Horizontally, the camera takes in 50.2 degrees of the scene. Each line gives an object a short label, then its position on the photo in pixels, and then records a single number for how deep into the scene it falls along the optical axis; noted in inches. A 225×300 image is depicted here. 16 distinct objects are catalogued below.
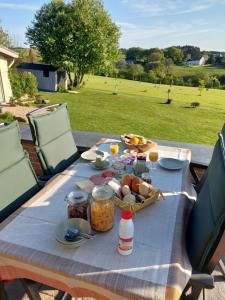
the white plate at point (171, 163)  93.8
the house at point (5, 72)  474.9
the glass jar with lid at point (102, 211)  56.8
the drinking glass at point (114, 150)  105.5
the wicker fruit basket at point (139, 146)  109.3
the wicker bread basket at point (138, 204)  65.1
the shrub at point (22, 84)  525.7
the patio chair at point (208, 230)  52.4
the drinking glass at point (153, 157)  97.0
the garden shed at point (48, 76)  771.7
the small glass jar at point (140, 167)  87.1
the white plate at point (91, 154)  99.5
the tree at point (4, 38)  813.9
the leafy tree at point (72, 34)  731.4
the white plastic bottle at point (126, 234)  49.9
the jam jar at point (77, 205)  60.3
